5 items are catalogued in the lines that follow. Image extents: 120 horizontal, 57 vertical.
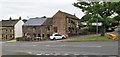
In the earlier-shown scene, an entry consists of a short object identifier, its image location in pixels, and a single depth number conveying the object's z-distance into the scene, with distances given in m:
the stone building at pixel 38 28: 29.26
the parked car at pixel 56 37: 23.77
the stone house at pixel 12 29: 31.88
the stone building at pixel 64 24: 28.36
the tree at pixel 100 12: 17.54
